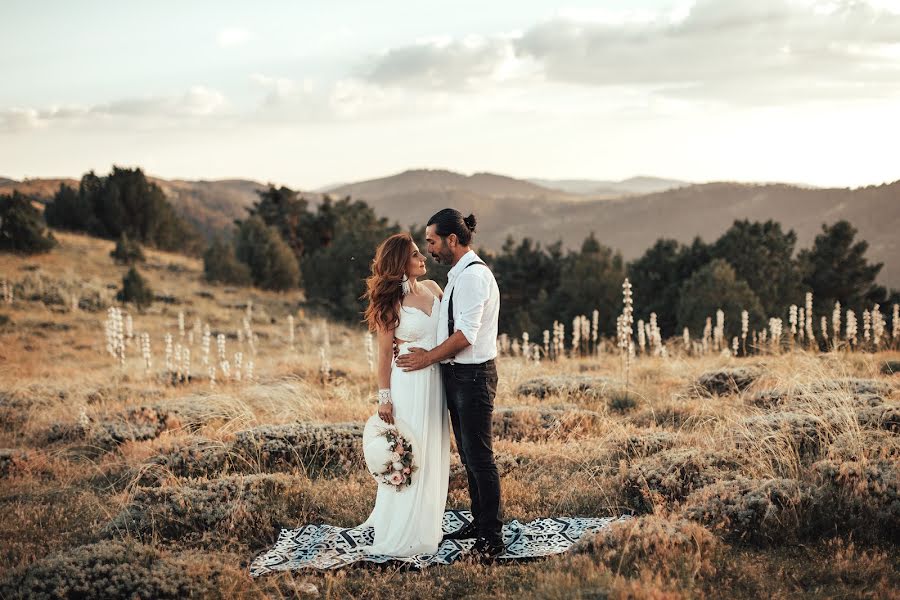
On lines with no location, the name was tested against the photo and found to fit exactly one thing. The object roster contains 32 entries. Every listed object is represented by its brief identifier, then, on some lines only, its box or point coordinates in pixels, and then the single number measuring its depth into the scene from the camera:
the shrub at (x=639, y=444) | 6.98
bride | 5.26
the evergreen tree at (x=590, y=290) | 31.64
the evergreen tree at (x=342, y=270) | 36.34
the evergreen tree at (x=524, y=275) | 40.06
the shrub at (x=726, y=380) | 9.49
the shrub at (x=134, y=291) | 29.56
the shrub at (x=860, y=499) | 4.93
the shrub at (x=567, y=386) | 9.70
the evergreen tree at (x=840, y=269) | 33.31
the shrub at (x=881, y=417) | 6.72
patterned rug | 5.09
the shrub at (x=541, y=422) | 8.08
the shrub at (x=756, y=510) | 5.04
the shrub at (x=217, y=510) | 5.81
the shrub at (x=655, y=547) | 4.40
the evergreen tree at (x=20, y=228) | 33.66
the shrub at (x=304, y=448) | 7.47
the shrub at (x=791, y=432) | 6.36
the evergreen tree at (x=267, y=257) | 41.44
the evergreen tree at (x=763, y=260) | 30.03
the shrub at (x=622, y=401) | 9.25
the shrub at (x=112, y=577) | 4.52
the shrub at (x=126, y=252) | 37.97
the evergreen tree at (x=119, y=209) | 46.31
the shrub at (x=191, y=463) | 7.18
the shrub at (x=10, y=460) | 7.77
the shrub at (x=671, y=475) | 5.95
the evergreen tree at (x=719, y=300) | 24.38
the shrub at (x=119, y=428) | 8.56
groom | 4.95
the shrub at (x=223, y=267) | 39.06
